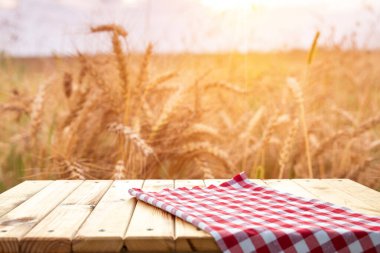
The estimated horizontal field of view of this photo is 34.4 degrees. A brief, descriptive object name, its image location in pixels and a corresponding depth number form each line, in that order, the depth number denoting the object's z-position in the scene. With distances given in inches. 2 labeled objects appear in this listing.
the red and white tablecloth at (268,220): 48.4
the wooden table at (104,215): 48.4
